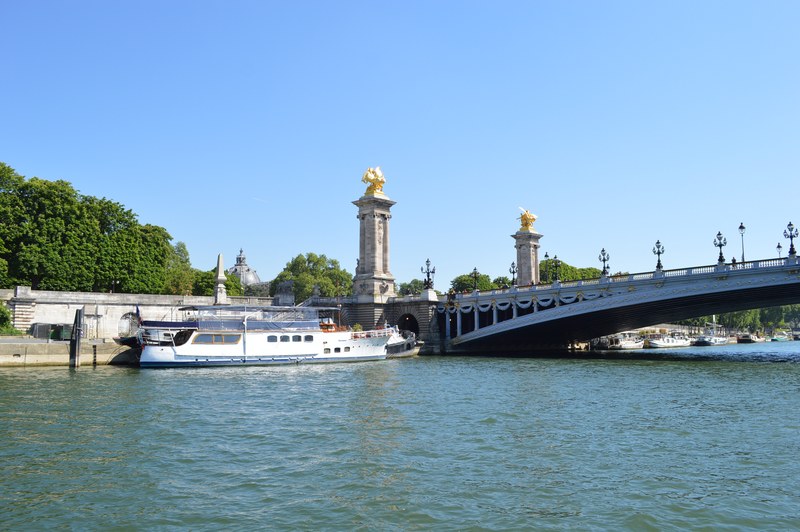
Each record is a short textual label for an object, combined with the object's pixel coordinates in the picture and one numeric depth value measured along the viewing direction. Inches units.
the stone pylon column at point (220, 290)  2456.9
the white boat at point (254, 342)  1728.6
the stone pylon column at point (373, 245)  2632.9
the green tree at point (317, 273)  4886.8
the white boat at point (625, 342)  3592.5
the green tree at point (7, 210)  2269.9
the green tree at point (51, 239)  2315.5
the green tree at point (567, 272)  3981.3
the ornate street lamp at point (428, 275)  2674.7
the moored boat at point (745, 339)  4699.8
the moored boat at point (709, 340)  3998.5
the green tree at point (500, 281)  4491.6
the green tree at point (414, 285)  5707.2
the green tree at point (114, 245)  2539.4
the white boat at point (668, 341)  3730.3
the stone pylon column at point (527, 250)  3142.2
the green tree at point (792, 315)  6712.6
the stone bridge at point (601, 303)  1840.6
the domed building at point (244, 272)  6392.7
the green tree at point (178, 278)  3324.3
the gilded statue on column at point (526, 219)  3181.6
